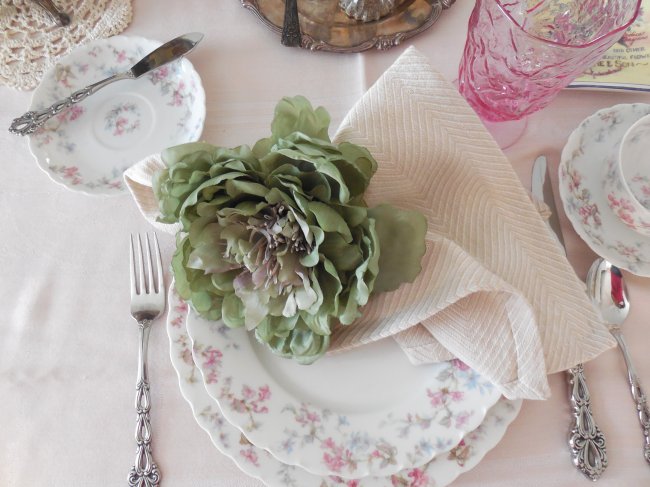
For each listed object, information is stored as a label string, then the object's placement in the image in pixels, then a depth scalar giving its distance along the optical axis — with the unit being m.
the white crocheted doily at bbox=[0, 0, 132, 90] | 0.55
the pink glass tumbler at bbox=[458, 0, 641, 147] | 0.41
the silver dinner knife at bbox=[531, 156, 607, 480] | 0.40
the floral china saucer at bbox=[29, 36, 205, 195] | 0.50
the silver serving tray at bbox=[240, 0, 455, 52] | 0.55
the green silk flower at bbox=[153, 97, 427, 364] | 0.31
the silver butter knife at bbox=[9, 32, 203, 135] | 0.50
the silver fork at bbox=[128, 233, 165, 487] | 0.40
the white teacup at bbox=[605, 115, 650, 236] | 0.44
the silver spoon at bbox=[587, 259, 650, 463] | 0.43
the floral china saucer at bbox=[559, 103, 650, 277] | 0.46
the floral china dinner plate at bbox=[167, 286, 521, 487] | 0.37
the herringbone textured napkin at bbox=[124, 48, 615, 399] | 0.35
